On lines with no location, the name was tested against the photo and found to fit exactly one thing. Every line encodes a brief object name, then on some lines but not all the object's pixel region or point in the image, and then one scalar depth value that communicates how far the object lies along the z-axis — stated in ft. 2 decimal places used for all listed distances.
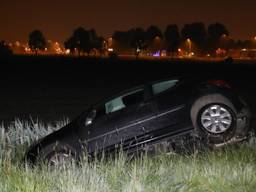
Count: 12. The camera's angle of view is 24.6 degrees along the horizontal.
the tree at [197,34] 501.97
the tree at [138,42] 515.91
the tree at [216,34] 492.54
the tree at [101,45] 574.15
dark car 30.35
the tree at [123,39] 585.22
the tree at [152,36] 533.55
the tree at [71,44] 567.59
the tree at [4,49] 437.99
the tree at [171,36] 511.40
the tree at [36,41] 631.56
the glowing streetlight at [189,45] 473.79
